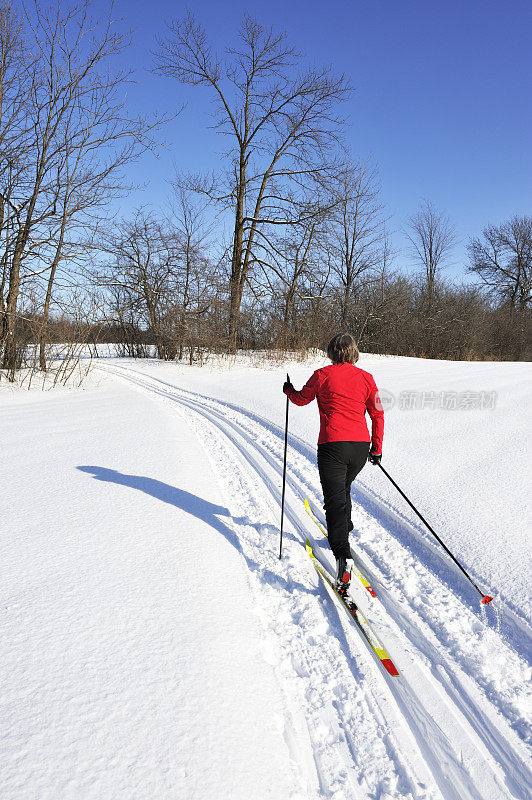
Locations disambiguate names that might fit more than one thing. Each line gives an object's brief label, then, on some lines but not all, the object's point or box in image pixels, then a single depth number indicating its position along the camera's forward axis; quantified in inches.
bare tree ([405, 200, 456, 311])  1274.6
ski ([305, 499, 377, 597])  110.4
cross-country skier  114.4
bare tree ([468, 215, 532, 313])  1515.7
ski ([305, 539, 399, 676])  85.4
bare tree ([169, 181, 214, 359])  676.7
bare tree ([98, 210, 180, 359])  763.4
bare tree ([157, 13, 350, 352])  694.5
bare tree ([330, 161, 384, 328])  860.6
